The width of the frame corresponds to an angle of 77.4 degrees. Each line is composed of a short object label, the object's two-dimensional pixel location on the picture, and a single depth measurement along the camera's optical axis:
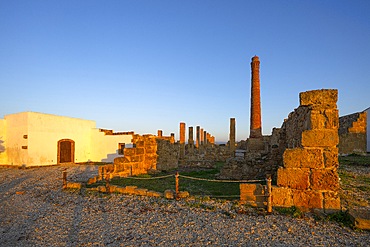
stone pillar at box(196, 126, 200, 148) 31.77
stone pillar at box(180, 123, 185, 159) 21.20
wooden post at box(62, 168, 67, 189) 9.47
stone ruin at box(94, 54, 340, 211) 6.19
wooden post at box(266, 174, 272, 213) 6.05
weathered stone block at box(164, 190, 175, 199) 7.48
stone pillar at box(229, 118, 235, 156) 22.85
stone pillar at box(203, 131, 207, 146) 37.69
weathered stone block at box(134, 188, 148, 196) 8.09
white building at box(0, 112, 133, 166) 18.31
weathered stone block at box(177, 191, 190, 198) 7.41
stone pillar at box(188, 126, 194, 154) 26.34
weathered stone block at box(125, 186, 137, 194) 8.33
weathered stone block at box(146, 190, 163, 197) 7.78
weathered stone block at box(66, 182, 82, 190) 9.46
